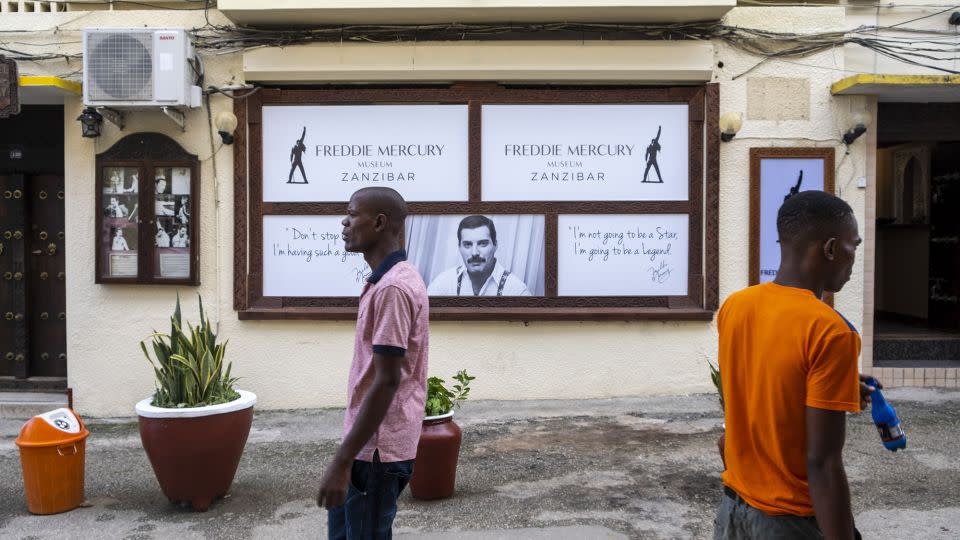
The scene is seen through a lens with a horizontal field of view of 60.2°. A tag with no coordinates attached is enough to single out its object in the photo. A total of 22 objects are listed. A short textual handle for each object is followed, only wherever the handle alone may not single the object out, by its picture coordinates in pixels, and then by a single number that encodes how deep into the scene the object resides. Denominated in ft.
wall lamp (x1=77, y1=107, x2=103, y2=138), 25.39
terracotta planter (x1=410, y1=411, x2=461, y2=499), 17.21
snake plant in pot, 16.65
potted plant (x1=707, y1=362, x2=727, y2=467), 17.53
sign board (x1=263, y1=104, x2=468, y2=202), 26.94
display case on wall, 26.45
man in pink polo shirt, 9.44
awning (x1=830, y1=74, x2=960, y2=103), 24.84
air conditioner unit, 24.68
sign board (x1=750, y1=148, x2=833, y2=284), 26.66
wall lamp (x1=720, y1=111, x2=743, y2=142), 26.07
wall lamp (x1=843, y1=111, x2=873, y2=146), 25.88
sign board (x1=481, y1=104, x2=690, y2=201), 27.02
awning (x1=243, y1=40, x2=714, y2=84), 26.30
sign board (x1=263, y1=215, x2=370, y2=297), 27.02
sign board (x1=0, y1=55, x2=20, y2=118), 24.22
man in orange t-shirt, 7.26
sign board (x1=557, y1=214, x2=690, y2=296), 27.04
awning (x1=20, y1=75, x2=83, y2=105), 24.76
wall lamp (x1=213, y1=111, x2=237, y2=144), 26.00
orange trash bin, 17.11
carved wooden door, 28.71
